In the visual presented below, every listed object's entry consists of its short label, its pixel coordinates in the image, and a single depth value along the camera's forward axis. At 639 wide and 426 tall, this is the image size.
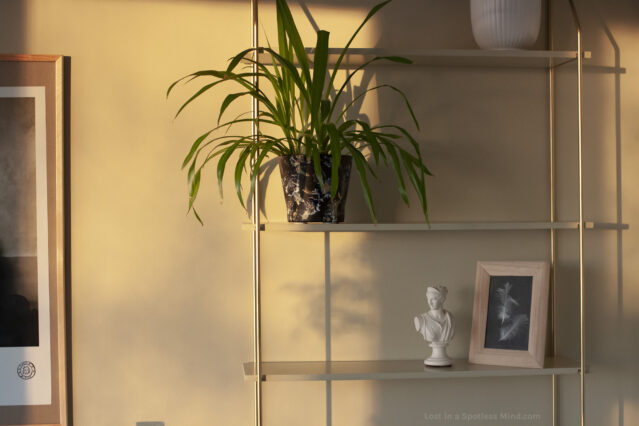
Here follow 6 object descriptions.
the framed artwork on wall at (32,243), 2.10
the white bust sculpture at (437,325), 2.05
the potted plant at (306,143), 1.85
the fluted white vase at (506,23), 2.00
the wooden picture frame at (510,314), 2.05
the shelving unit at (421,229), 1.96
